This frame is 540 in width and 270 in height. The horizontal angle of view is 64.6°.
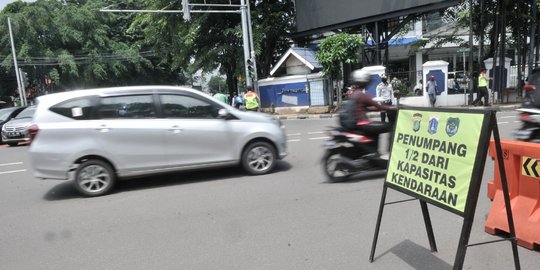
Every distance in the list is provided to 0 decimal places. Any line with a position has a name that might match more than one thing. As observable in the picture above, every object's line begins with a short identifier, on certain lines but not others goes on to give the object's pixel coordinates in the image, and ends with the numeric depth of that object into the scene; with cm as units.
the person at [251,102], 1477
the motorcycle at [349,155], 650
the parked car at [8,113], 1705
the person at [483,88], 1789
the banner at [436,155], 294
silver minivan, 649
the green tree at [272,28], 2639
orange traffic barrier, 386
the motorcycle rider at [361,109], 644
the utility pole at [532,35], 1879
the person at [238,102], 1935
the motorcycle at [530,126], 535
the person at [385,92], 1230
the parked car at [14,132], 1531
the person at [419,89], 2096
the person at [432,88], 1872
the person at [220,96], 1602
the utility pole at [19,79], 3081
